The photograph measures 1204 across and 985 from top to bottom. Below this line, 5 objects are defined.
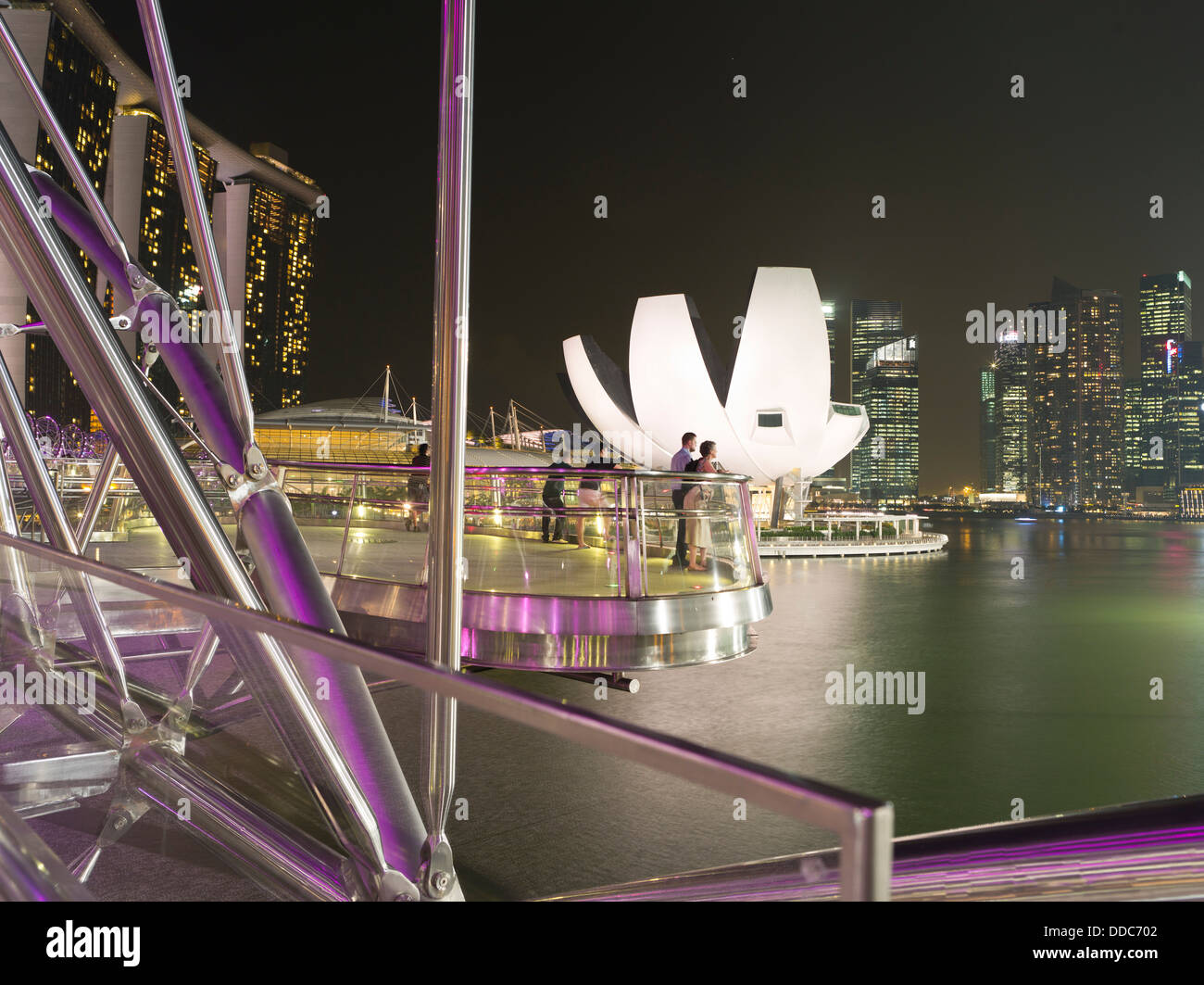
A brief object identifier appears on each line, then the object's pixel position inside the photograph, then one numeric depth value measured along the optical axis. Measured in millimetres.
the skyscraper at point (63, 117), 23734
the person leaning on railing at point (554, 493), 9898
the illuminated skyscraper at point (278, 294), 70500
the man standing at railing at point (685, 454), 10575
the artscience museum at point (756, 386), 32438
